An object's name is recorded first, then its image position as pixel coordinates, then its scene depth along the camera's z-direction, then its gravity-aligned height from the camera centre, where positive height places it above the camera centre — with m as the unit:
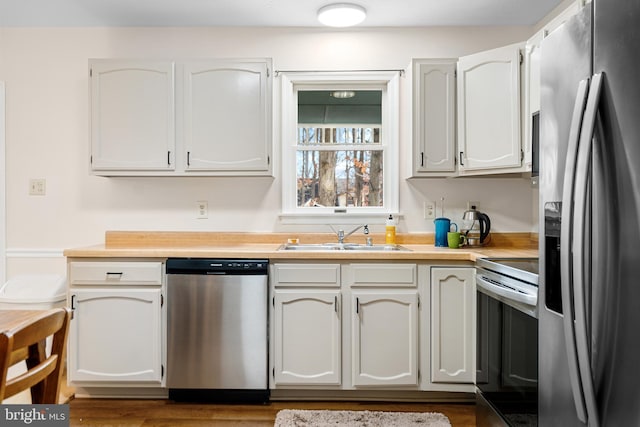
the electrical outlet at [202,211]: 3.06 +0.01
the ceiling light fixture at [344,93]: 3.13 +0.86
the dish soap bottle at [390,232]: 2.94 -0.13
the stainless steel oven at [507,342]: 1.52 -0.51
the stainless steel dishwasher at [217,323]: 2.41 -0.61
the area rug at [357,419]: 2.26 -1.09
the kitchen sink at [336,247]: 2.82 -0.22
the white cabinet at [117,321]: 2.45 -0.61
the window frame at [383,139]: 3.05 +0.54
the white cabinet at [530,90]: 2.28 +0.66
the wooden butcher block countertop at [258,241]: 2.66 -0.20
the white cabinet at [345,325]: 2.44 -0.63
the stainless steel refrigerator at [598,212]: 0.98 +0.00
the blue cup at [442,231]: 2.85 -0.12
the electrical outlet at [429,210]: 3.05 +0.02
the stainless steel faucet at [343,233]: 2.91 -0.13
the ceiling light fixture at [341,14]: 2.71 +1.26
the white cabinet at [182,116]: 2.72 +0.61
